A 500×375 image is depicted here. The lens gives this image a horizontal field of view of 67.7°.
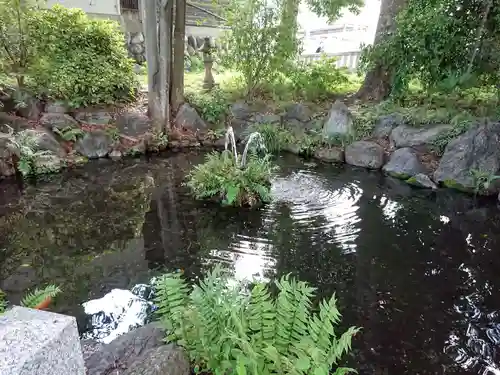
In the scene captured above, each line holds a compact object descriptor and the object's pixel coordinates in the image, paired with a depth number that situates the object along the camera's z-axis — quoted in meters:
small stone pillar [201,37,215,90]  10.97
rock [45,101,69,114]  8.68
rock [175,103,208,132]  9.67
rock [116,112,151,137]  9.07
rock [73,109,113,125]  8.90
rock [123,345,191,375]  1.83
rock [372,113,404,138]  8.66
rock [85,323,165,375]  2.17
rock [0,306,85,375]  1.16
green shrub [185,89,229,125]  10.01
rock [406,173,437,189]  6.98
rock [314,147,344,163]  8.32
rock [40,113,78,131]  8.27
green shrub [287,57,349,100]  10.70
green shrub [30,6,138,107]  8.64
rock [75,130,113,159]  8.26
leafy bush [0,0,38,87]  8.00
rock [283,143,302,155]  8.86
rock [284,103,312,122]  9.94
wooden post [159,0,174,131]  8.58
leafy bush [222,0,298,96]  9.59
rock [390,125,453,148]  7.87
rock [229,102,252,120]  10.19
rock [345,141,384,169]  7.94
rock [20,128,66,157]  7.32
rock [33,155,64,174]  7.19
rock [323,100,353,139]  8.69
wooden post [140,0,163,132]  8.38
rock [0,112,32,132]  7.84
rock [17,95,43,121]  8.28
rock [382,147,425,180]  7.35
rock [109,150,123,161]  8.35
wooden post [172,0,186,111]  9.36
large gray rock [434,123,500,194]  6.76
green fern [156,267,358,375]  1.79
